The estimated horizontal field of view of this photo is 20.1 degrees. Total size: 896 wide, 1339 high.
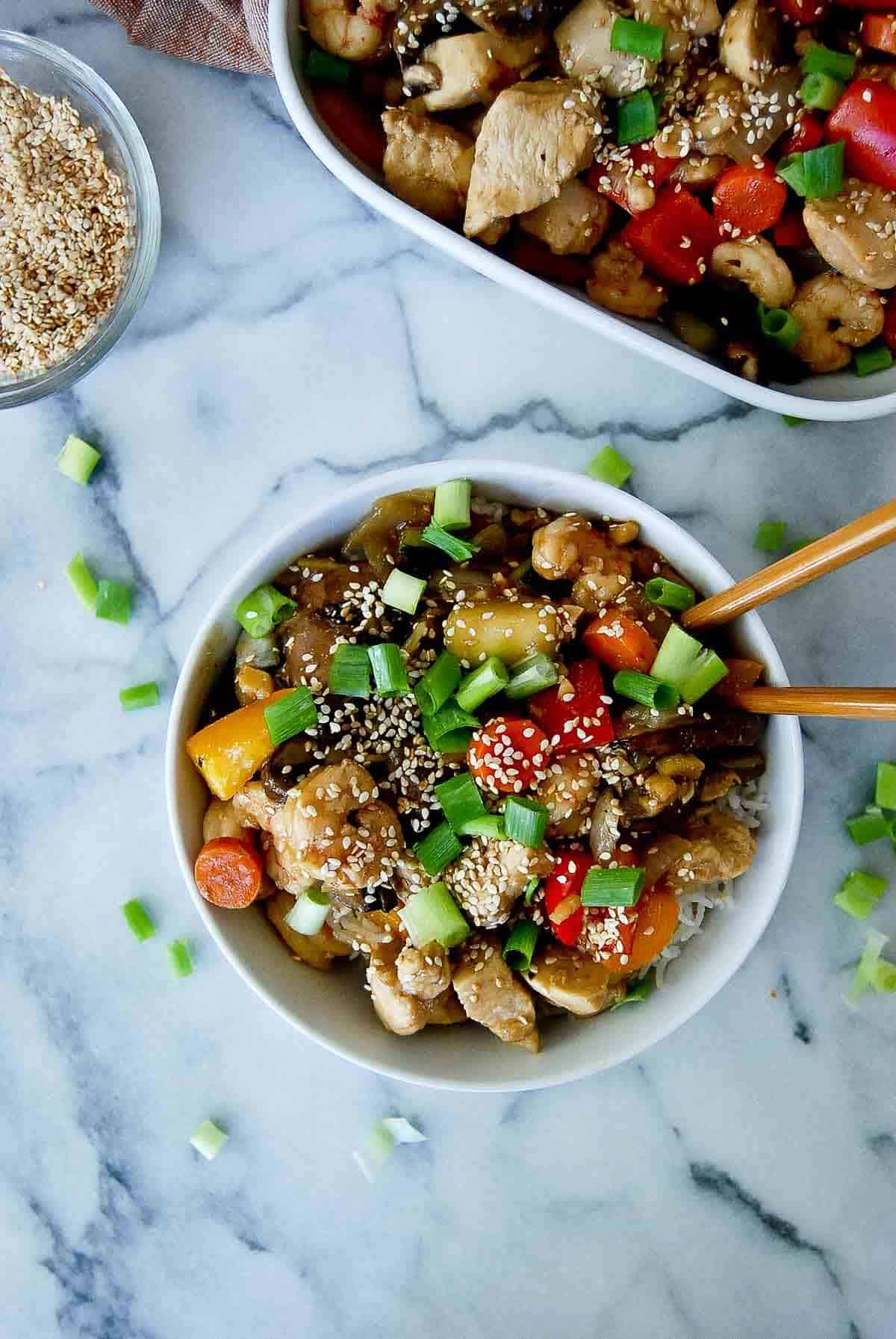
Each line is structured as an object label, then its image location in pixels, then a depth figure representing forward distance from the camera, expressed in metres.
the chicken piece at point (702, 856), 0.65
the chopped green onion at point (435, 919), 0.66
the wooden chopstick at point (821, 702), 0.61
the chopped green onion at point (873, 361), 0.67
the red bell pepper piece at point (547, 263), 0.67
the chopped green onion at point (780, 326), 0.66
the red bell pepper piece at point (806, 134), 0.65
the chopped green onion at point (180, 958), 0.72
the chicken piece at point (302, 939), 0.68
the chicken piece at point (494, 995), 0.66
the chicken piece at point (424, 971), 0.66
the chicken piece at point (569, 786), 0.65
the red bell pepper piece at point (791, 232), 0.66
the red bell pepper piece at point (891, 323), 0.67
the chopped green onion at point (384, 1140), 0.72
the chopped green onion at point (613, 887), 0.64
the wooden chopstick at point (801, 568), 0.59
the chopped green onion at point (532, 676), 0.64
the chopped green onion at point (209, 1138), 0.72
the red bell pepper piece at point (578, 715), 0.65
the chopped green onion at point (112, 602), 0.72
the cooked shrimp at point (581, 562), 0.65
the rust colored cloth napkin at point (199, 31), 0.69
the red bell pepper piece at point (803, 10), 0.65
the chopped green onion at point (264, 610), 0.67
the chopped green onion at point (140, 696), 0.72
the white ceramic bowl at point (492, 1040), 0.66
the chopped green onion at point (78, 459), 0.71
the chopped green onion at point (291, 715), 0.65
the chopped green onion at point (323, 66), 0.66
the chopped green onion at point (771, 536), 0.70
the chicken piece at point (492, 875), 0.65
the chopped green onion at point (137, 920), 0.72
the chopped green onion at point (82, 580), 0.72
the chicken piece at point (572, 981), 0.66
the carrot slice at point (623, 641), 0.65
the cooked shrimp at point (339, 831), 0.64
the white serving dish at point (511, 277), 0.65
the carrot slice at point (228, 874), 0.66
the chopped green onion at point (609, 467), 0.70
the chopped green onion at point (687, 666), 0.65
